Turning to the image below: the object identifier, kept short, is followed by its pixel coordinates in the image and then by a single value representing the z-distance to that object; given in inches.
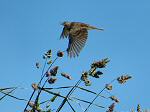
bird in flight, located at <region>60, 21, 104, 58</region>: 558.2
